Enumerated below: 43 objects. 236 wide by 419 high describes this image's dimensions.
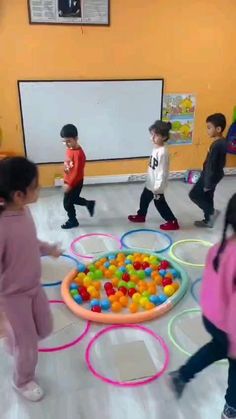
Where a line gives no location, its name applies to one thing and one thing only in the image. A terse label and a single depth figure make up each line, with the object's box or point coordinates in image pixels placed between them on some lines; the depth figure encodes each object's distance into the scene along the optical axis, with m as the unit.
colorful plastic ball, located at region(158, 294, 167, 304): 2.62
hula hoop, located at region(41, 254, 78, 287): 2.83
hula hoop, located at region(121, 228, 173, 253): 3.38
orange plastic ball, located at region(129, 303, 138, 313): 2.54
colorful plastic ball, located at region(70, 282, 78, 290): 2.76
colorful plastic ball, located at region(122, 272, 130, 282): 2.89
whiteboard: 4.61
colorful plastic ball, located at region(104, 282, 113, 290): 2.77
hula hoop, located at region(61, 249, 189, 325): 2.43
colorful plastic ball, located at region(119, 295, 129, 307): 2.61
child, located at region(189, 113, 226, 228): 3.46
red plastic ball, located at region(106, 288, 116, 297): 2.73
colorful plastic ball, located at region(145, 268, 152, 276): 2.97
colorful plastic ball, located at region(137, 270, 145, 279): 2.93
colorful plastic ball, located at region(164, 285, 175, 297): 2.70
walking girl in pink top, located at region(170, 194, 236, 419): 1.40
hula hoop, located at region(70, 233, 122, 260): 3.24
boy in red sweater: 3.47
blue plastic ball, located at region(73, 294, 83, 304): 2.64
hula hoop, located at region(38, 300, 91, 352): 2.22
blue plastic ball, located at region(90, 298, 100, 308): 2.57
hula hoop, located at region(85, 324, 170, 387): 1.98
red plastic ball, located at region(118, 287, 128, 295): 2.73
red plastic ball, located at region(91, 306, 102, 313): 2.53
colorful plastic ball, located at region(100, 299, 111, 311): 2.58
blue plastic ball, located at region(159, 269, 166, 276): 2.93
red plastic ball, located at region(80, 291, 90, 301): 2.67
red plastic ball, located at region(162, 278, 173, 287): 2.81
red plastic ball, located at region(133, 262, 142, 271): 3.04
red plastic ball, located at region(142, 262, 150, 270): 3.04
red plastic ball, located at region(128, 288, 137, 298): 2.71
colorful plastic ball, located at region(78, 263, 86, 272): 2.97
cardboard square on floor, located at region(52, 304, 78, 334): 2.42
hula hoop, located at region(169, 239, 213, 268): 3.12
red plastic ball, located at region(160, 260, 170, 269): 3.03
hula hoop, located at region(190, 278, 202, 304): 2.70
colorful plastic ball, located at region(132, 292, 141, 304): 2.63
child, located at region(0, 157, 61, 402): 1.58
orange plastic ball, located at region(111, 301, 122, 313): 2.56
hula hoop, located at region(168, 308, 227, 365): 2.21
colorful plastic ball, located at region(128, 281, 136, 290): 2.79
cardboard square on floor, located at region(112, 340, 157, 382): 2.04
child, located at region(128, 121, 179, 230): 3.47
